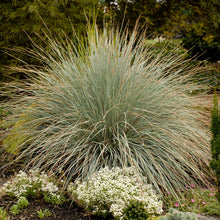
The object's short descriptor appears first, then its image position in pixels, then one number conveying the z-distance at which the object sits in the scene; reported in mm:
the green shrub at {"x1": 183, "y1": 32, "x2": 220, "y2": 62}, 7626
